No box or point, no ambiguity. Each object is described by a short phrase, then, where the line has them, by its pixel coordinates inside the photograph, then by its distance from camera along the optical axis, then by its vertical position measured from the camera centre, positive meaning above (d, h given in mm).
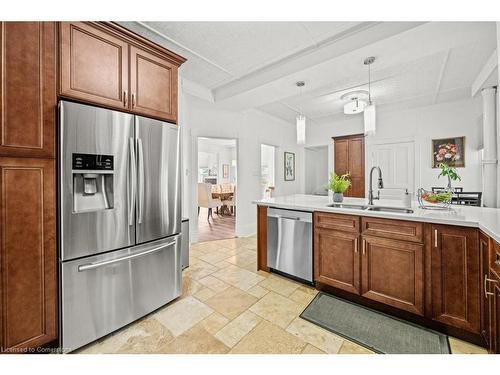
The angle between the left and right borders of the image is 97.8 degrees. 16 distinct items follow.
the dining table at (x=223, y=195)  5866 -214
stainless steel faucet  2262 -112
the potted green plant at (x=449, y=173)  1940 +121
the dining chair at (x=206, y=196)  5453 -218
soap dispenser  2070 -126
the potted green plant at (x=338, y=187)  2430 -4
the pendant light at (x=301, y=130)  2609 +679
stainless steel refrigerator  1410 -214
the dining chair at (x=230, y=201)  6082 -384
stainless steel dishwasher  2266 -606
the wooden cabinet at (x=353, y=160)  4992 +621
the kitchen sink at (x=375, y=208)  1999 -208
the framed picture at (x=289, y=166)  5742 +561
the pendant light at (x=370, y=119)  2154 +672
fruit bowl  1910 -117
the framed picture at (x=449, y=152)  4035 +656
